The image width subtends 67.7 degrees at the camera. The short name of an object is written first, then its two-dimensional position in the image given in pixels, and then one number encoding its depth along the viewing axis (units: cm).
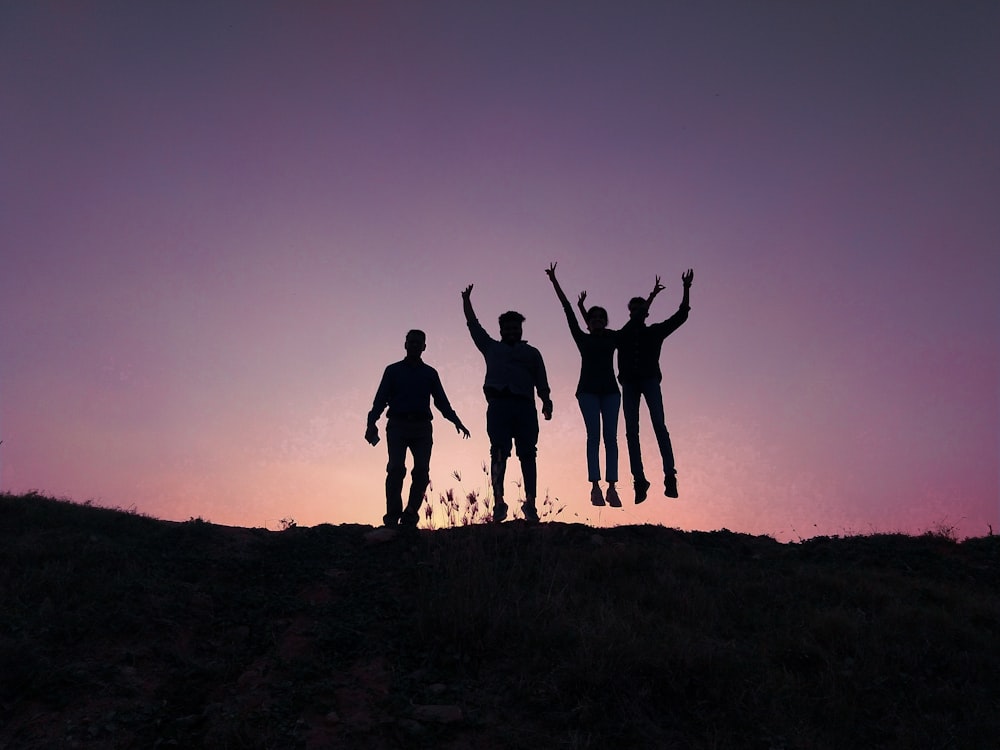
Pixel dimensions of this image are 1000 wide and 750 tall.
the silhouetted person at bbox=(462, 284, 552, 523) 891
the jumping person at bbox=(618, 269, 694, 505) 914
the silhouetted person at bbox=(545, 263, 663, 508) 893
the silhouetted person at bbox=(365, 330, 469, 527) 930
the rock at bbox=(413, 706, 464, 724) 487
